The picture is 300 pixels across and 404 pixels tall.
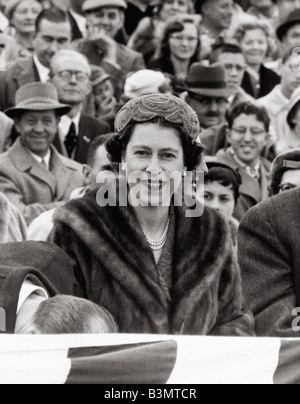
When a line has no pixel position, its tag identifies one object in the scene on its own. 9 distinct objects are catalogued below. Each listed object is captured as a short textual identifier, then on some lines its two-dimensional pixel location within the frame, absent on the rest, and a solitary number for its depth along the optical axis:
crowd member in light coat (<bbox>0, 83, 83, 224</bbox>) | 13.35
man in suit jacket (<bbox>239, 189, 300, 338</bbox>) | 8.48
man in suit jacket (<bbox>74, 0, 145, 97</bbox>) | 15.45
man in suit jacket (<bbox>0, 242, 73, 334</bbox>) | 6.61
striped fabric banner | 6.41
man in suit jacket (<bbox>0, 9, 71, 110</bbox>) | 14.44
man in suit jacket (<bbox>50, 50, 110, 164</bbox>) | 14.45
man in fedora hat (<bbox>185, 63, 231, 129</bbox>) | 15.09
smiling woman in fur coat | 8.23
